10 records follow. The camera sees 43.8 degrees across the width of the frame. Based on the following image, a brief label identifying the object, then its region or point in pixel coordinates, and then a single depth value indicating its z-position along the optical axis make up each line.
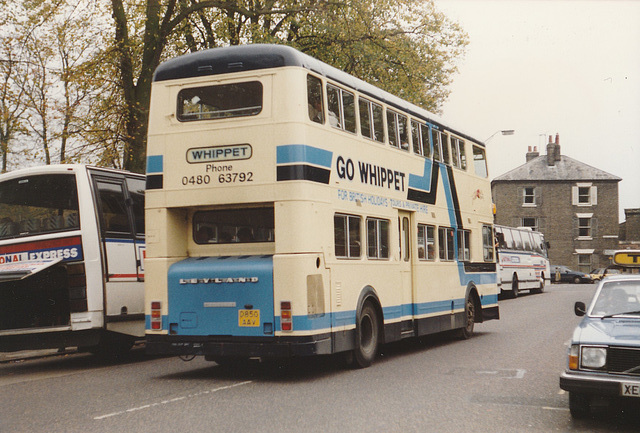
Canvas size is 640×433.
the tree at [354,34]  25.33
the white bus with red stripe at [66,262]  12.22
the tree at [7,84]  25.61
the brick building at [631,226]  75.62
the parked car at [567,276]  64.25
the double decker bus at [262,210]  10.56
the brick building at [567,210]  70.50
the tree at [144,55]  21.94
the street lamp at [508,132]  35.22
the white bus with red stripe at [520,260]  35.50
